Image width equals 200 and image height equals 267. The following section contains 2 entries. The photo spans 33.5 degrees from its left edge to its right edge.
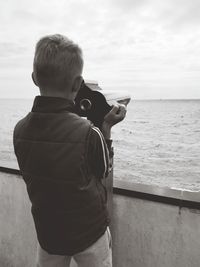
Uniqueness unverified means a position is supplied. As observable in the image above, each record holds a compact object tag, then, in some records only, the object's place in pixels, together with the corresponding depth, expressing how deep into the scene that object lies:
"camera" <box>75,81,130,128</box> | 1.41
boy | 1.20
